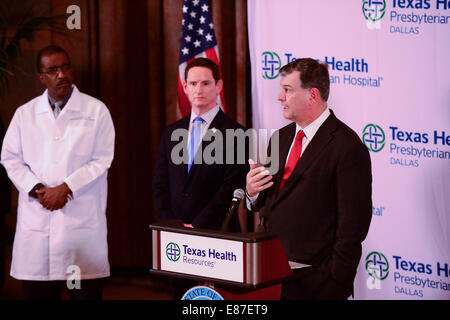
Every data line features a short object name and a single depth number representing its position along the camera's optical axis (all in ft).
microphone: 16.46
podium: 16.17
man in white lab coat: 27.50
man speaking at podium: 18.26
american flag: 29.73
